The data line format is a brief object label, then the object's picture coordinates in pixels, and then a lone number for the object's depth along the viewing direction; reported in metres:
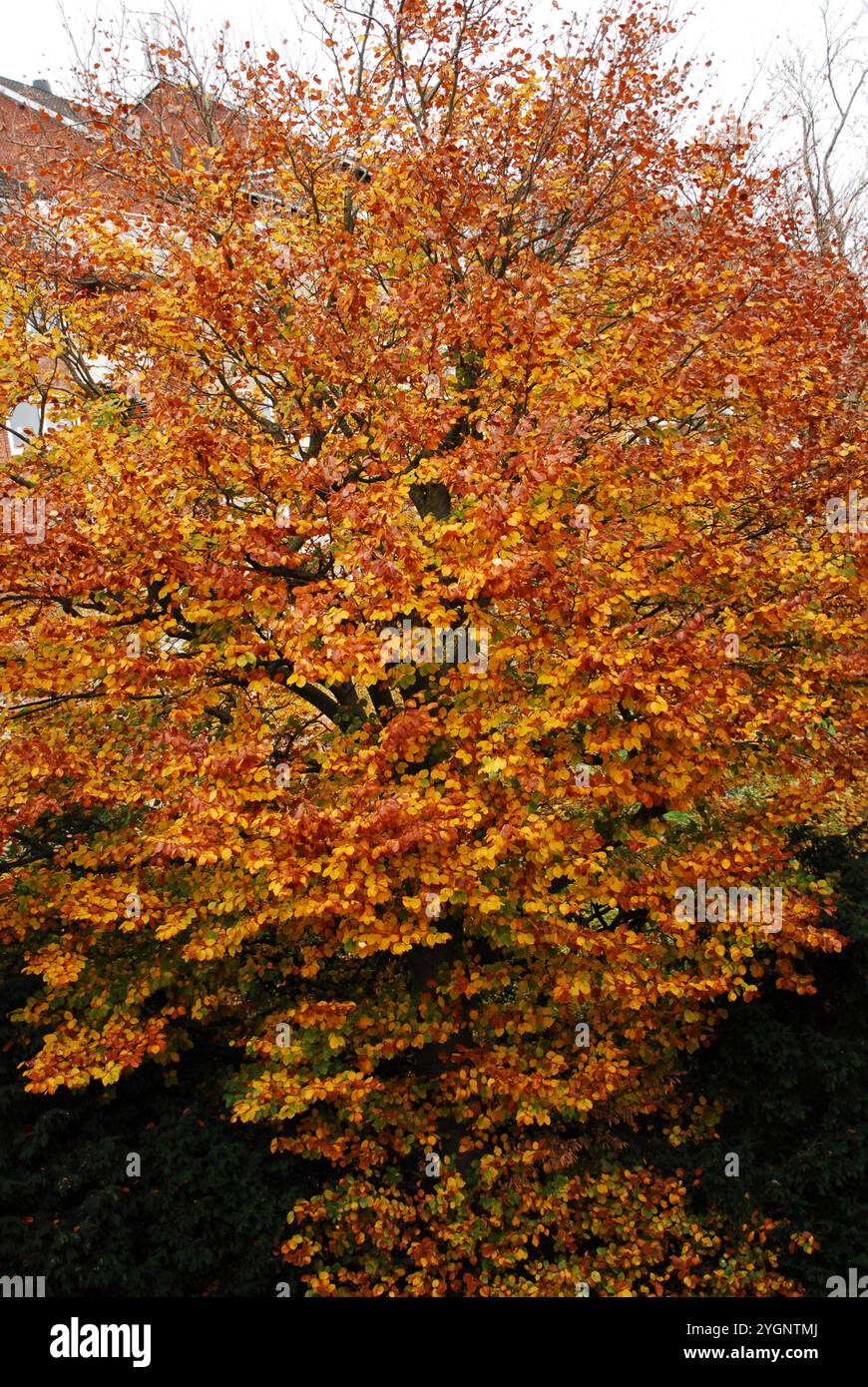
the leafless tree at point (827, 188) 24.66
